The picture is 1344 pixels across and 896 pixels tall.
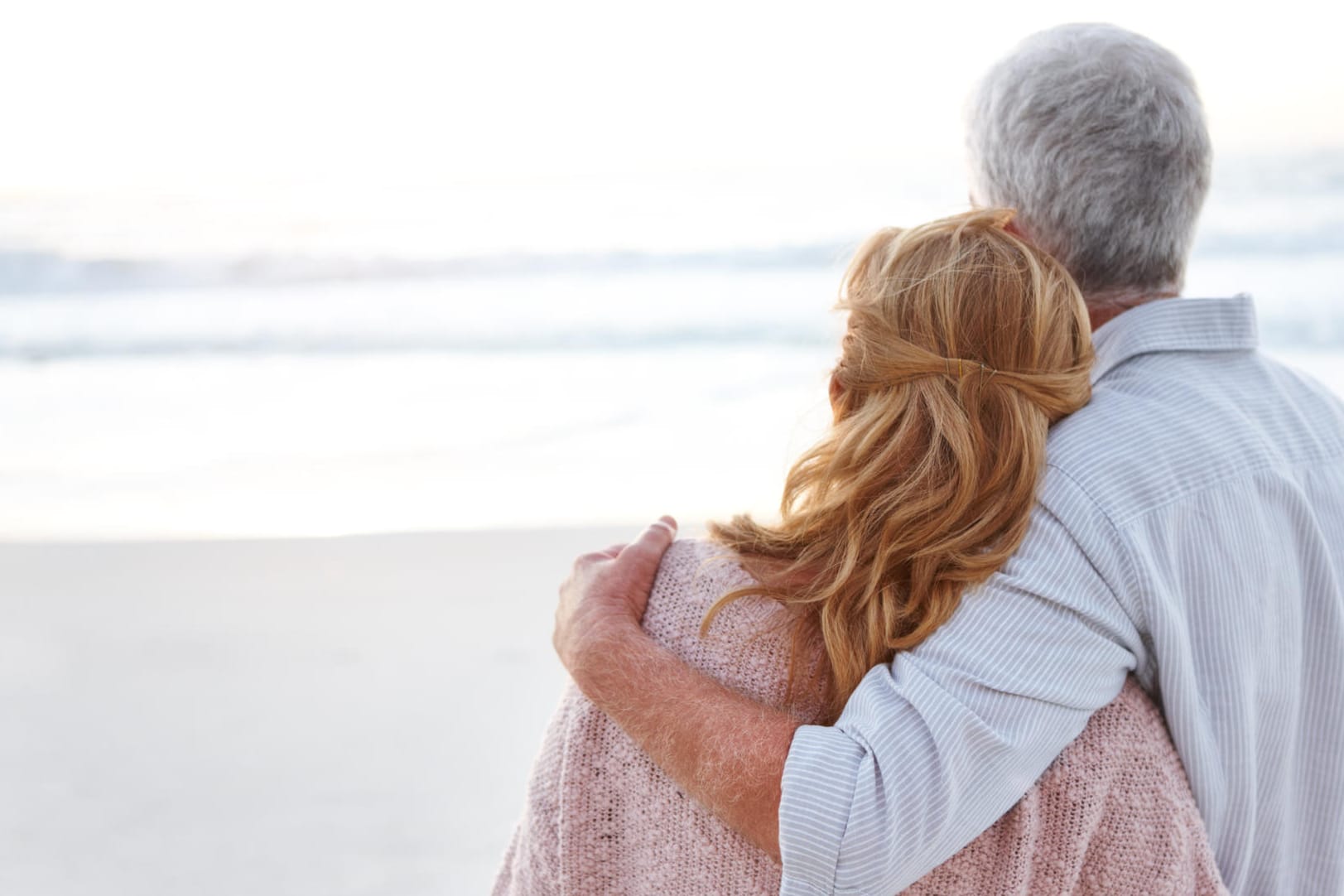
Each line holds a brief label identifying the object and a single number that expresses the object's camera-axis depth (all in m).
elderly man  1.10
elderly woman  1.18
